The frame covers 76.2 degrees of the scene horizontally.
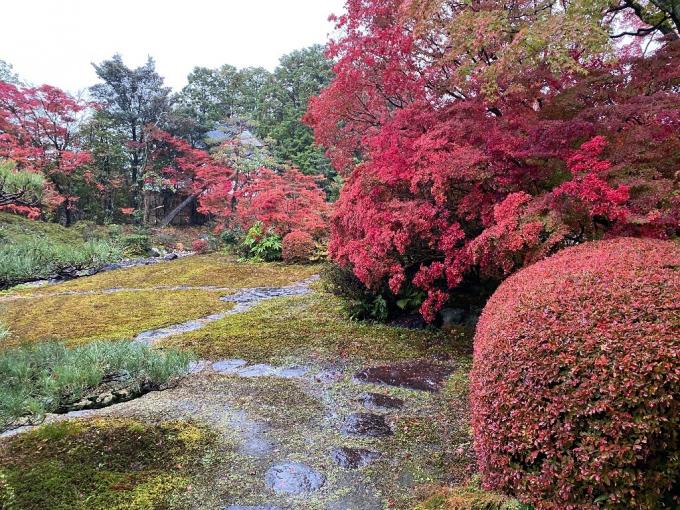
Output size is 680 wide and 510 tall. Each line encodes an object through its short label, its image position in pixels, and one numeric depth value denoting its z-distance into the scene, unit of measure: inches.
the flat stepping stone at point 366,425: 111.1
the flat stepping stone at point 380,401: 127.4
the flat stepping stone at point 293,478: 87.4
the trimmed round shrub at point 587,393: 60.6
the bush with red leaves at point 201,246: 584.2
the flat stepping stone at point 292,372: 154.4
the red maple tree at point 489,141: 121.3
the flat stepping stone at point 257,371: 156.9
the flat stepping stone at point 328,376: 149.4
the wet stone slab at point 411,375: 144.6
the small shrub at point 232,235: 532.1
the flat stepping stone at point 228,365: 161.3
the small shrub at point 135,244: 567.9
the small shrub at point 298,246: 444.1
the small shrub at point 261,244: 470.9
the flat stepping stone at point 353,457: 96.4
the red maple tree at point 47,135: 522.3
